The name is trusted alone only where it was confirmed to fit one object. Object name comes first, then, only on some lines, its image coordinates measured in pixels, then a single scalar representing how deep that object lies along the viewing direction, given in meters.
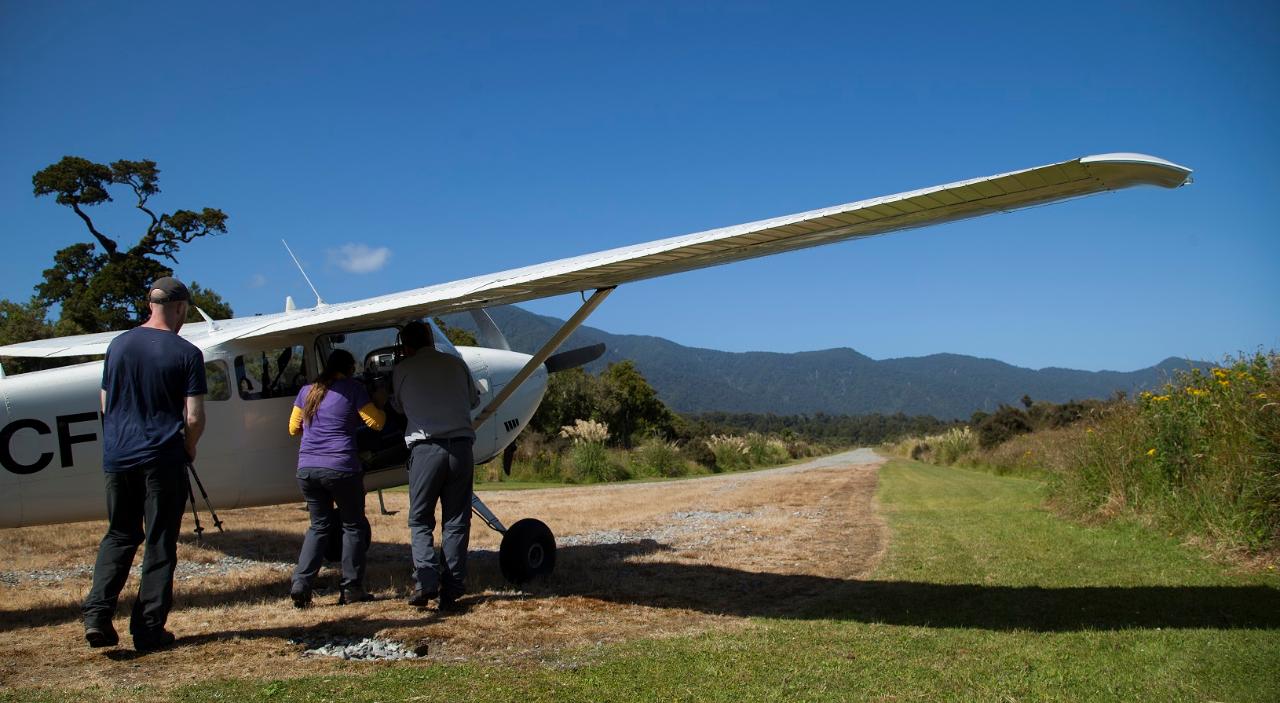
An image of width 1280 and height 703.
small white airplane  4.83
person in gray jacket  6.25
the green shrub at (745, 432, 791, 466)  32.75
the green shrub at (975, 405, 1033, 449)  29.00
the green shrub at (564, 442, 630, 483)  21.47
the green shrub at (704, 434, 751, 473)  29.30
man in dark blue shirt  4.78
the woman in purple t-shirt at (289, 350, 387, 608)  6.18
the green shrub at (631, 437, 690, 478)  23.97
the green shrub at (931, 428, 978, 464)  30.00
